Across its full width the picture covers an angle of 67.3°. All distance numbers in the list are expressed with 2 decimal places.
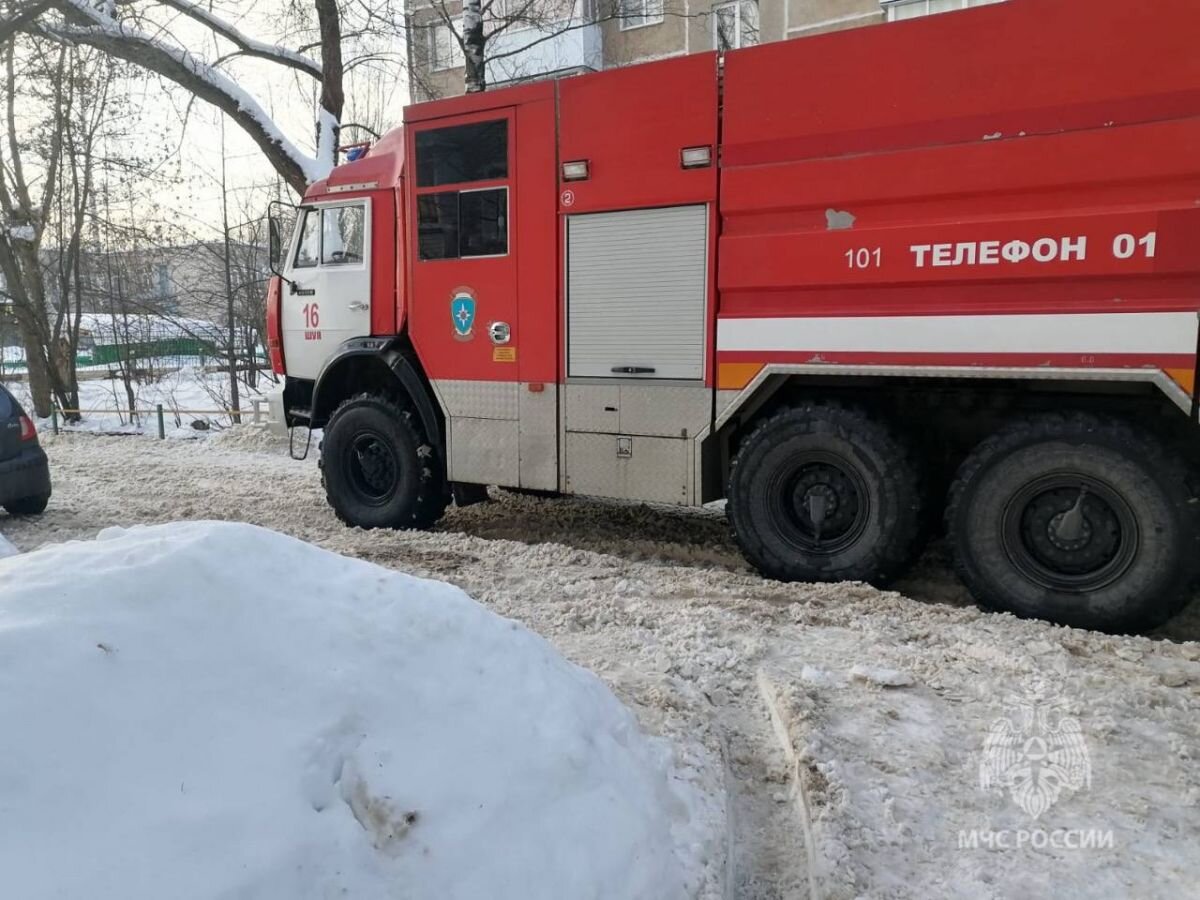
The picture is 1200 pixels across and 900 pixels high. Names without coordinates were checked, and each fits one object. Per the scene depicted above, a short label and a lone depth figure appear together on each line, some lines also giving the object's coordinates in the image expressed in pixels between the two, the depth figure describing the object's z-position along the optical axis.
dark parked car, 7.89
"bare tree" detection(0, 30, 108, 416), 18.69
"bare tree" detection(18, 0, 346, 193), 13.44
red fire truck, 4.62
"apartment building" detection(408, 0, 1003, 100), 16.03
